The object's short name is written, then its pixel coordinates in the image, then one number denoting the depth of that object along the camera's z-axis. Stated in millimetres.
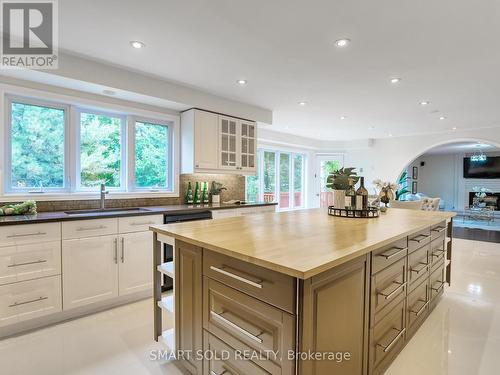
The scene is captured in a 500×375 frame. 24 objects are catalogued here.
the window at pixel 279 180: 6676
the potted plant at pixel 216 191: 4277
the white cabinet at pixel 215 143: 3770
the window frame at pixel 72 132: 2674
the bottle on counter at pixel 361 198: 2590
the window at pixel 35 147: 2752
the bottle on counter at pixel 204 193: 4204
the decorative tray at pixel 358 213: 2539
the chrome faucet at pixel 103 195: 3171
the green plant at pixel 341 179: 2684
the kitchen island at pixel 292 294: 1163
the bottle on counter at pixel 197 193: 4121
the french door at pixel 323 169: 7987
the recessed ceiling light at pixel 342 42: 2318
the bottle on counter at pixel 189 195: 4086
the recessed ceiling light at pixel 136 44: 2369
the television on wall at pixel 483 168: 10250
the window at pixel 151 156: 3660
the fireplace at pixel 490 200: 9578
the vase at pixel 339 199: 2702
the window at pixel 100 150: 3230
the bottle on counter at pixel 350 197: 2641
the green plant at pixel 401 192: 8477
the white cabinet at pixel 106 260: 2500
